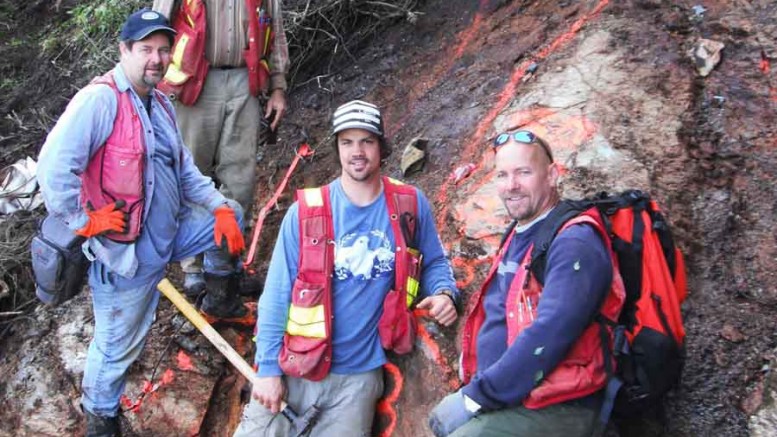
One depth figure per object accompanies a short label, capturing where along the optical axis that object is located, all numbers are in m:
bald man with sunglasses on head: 2.60
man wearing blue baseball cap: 3.80
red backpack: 2.69
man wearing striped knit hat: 3.69
